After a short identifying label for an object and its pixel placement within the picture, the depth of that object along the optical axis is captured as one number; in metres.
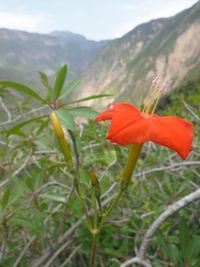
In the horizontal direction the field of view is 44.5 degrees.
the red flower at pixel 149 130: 0.10
